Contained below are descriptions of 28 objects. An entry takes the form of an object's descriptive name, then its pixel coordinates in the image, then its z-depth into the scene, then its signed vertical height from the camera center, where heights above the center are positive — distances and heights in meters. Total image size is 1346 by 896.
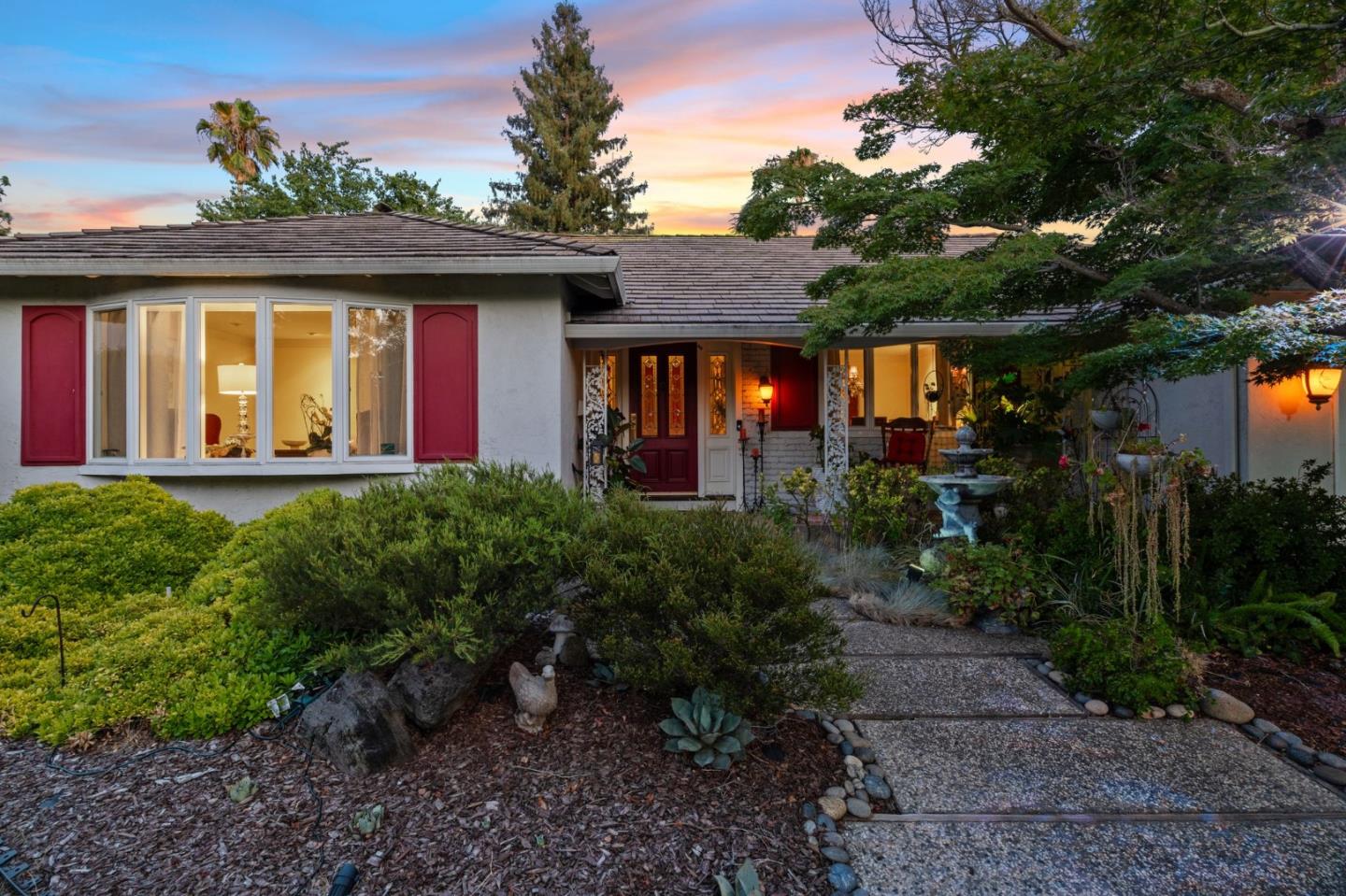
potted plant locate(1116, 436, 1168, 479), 3.79 -0.09
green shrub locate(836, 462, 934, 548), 6.16 -0.62
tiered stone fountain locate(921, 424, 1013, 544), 5.31 -0.38
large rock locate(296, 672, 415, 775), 2.59 -1.14
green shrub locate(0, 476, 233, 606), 4.16 -0.64
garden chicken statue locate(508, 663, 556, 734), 2.81 -1.09
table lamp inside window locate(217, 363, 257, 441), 6.47 +0.63
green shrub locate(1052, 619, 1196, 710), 3.31 -1.16
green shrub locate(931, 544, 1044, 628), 4.53 -0.99
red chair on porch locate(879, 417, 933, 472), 8.90 -0.01
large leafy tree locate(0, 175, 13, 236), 17.67 +6.20
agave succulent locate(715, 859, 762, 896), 1.98 -1.33
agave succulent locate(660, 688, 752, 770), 2.59 -1.15
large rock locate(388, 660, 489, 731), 2.77 -1.04
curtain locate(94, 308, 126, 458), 6.39 +0.63
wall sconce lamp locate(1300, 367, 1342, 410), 6.53 +0.58
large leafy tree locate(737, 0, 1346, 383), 3.41 +1.93
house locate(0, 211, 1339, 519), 6.21 +0.89
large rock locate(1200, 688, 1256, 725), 3.24 -1.33
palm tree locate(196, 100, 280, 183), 19.03 +9.09
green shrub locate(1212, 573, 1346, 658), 3.95 -1.12
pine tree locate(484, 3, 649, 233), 23.86 +11.37
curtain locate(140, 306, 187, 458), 6.34 +0.61
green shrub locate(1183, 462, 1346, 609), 4.20 -0.69
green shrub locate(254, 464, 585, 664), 2.69 -0.53
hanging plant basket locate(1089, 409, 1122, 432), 4.89 +0.17
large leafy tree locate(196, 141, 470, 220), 20.55 +8.44
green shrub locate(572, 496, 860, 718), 2.61 -0.72
